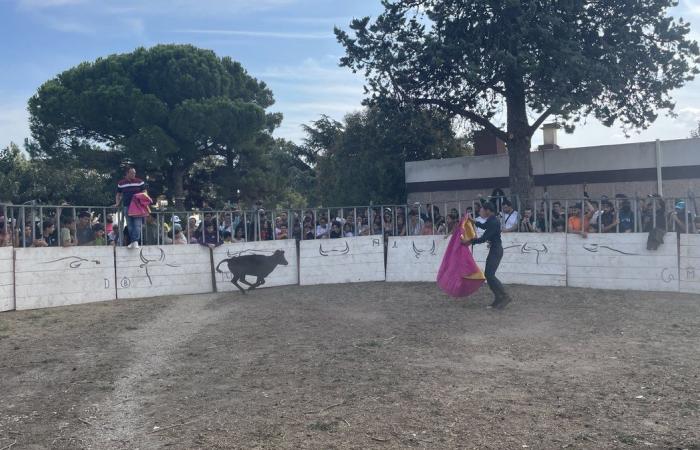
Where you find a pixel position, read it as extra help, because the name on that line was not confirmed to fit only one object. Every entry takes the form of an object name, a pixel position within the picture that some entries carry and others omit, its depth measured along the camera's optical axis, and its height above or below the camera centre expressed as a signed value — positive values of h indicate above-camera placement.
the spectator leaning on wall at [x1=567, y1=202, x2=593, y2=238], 13.31 -0.06
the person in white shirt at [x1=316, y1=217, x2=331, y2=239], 15.46 -0.14
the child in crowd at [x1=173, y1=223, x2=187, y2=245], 14.30 -0.20
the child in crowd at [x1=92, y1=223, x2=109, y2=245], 13.18 -0.11
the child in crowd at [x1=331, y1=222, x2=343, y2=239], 15.41 -0.17
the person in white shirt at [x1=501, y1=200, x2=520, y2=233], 14.27 -0.01
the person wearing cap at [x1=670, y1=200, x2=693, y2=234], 12.31 -0.07
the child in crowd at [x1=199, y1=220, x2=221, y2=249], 13.93 -0.22
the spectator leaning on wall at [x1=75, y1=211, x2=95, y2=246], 13.05 +0.00
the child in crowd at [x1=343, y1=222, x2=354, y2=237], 15.39 -0.17
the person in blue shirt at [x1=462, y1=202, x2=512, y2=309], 10.95 -0.54
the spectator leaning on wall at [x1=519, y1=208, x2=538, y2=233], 14.11 -0.10
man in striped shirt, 12.98 +0.63
